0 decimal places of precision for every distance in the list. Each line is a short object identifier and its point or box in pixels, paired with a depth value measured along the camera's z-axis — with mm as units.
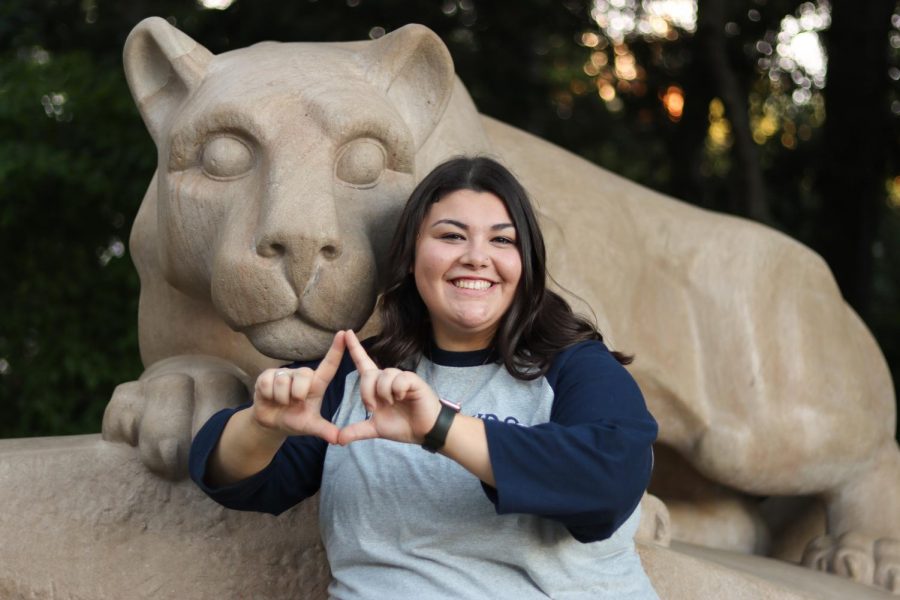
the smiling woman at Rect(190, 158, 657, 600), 3340
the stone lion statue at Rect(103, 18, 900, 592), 3643
